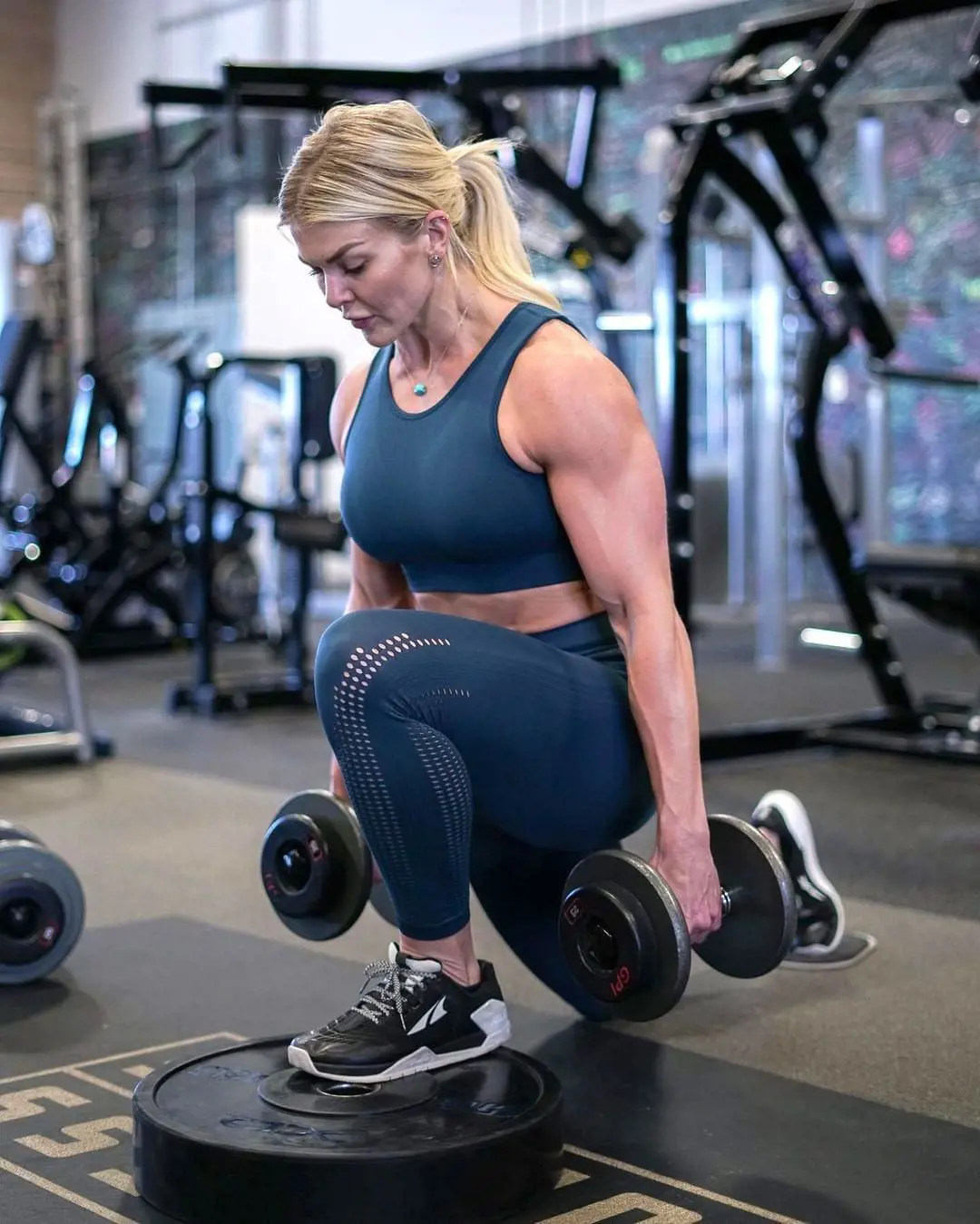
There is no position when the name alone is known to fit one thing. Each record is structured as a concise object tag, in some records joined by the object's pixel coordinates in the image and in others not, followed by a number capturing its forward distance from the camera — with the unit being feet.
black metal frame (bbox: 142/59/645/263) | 15.85
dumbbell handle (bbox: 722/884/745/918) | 5.45
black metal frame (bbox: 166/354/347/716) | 17.08
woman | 5.22
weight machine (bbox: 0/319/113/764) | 13.56
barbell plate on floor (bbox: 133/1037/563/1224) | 4.71
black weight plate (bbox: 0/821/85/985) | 7.27
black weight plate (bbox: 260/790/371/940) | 5.87
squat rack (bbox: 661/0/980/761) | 12.35
